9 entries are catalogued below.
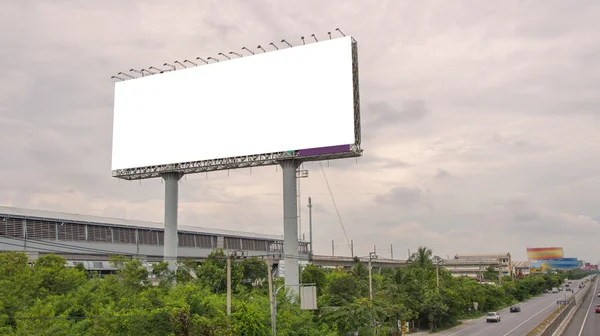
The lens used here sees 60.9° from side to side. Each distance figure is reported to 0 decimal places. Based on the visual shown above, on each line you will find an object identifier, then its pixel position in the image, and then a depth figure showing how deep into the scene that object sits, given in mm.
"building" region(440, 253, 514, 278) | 146250
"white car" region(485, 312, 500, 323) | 62469
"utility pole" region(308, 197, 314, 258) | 99169
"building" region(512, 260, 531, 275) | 173725
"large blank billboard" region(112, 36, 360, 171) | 45469
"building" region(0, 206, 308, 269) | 53094
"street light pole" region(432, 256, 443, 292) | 58491
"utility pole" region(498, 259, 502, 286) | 116700
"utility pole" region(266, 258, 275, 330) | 29222
